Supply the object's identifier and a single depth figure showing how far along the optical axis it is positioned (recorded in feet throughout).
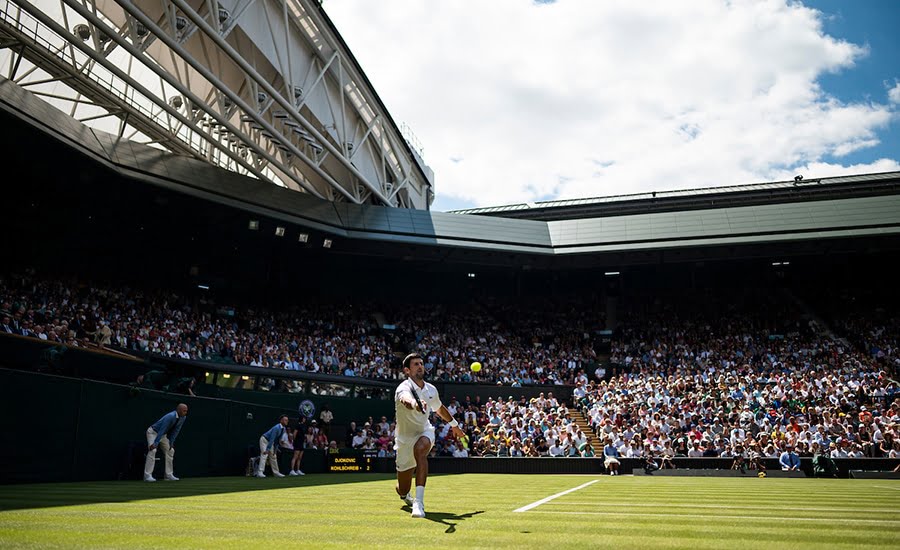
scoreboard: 76.02
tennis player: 24.76
